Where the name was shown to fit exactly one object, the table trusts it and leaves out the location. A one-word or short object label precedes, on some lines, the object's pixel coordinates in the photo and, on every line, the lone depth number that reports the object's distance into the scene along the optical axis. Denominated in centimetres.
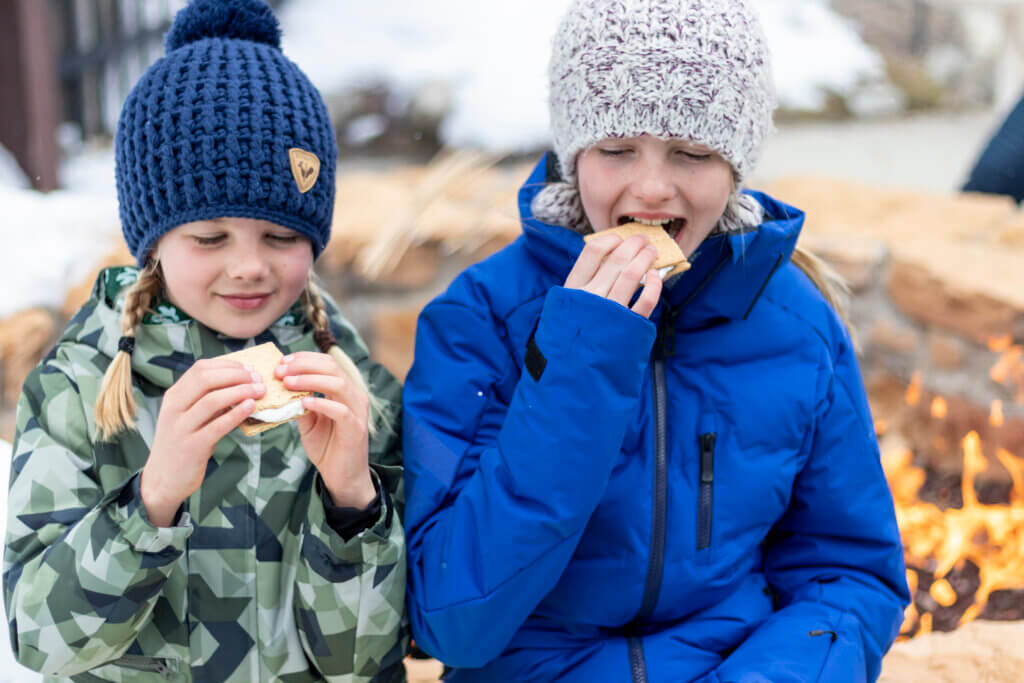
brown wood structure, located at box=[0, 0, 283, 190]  538
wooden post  389
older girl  146
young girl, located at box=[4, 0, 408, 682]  138
